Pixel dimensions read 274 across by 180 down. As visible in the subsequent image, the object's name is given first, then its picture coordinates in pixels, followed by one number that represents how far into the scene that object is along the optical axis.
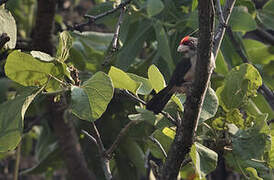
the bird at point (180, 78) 10.03
